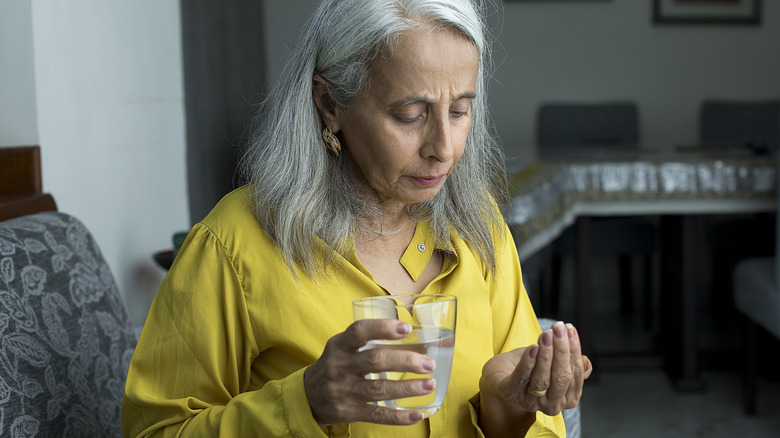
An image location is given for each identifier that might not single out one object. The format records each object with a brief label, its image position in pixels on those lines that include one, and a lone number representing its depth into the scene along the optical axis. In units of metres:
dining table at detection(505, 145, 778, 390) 3.15
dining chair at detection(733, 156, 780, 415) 2.72
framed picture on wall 4.91
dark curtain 3.18
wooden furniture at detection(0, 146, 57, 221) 1.61
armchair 1.14
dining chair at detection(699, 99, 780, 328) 3.76
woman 1.04
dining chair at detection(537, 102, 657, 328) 4.05
